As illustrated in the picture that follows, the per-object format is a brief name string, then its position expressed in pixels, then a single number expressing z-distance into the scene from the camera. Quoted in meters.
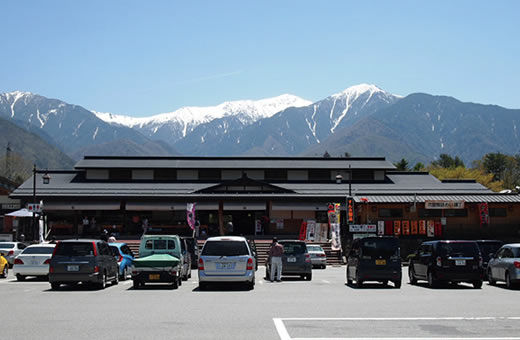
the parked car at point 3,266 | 25.23
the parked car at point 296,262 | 24.84
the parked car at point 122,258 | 23.83
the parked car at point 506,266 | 19.97
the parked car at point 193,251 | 31.48
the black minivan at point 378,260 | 20.66
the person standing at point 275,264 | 23.57
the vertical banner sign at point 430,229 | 44.06
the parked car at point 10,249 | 30.68
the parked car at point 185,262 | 23.50
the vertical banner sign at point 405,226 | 43.91
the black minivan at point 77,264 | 19.48
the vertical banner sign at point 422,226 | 44.25
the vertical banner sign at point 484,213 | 44.84
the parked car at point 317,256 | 34.97
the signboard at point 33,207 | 39.91
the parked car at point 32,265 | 23.92
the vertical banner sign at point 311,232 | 43.56
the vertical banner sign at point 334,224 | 41.03
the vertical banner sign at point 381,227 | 42.22
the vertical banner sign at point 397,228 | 43.78
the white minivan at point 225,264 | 19.41
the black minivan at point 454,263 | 20.44
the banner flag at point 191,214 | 43.50
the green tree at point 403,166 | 98.61
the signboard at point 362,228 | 37.22
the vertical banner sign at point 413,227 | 44.12
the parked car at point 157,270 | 19.95
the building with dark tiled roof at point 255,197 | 46.28
